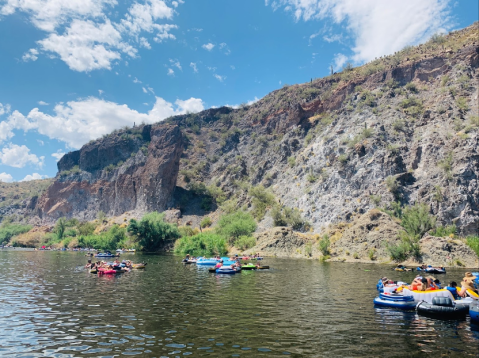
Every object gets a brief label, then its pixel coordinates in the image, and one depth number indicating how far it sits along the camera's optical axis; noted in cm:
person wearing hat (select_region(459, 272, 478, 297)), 1950
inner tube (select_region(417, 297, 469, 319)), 1753
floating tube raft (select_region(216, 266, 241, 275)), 3813
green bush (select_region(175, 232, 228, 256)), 6669
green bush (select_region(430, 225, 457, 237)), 5092
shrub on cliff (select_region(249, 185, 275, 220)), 8306
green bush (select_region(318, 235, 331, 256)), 5628
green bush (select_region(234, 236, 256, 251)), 6762
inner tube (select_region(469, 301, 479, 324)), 1642
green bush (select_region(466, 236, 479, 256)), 4547
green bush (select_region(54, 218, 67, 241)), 10800
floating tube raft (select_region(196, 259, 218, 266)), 4931
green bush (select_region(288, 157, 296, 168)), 9228
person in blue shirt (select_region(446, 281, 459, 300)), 2163
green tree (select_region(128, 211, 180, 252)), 8219
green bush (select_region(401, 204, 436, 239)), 5206
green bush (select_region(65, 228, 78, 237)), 10688
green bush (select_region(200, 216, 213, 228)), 9538
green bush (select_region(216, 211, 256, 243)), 7369
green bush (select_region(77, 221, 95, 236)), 10481
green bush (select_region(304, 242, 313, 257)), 5859
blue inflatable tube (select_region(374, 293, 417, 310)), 1981
